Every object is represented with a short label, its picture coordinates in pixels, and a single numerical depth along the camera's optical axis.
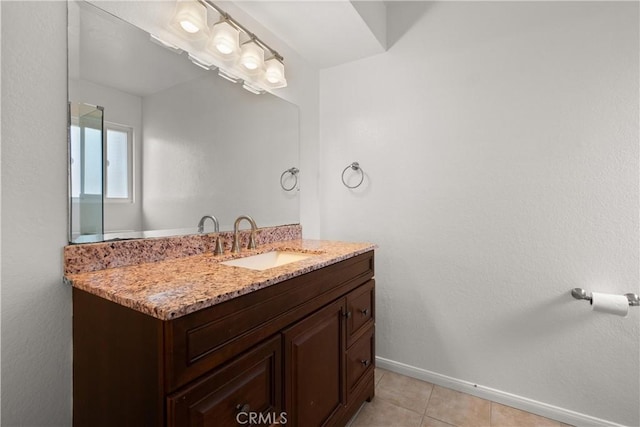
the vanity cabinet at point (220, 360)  0.69
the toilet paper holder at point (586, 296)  1.31
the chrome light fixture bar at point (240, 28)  1.36
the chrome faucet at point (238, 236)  1.45
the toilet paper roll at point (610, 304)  1.29
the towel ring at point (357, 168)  2.06
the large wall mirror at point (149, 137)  1.00
